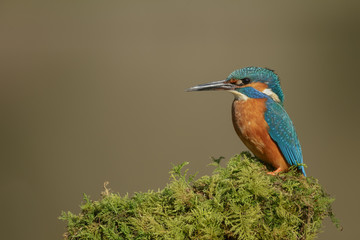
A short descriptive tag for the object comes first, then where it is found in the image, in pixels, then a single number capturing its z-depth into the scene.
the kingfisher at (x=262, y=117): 4.48
